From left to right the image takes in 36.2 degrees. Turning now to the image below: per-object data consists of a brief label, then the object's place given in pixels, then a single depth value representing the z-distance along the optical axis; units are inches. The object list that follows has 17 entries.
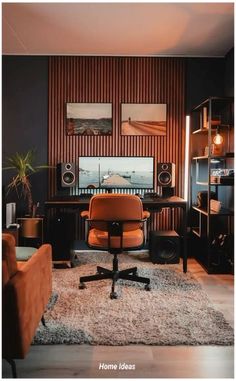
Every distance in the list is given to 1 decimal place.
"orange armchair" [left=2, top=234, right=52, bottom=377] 66.3
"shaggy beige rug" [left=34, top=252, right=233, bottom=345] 91.1
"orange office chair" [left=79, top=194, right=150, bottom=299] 118.3
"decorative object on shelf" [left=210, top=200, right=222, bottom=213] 152.3
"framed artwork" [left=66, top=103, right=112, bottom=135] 182.9
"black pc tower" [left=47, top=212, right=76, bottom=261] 158.7
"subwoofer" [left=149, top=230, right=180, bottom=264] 163.2
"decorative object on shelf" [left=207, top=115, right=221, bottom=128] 162.2
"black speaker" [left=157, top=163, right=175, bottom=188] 171.9
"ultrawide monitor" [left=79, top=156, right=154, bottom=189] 182.5
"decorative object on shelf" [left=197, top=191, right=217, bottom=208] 168.7
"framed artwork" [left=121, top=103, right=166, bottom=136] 183.8
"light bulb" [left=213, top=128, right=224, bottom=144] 163.9
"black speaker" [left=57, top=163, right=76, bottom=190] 171.9
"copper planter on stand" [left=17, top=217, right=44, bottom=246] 163.8
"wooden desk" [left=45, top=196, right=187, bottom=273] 144.1
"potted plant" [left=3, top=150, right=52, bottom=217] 166.1
